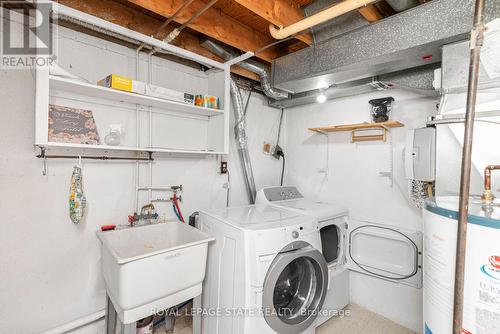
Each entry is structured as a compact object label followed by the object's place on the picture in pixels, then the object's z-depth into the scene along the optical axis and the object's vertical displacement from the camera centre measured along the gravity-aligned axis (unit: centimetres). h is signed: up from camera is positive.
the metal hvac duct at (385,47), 141 +83
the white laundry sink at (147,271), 136 -69
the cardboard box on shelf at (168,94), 175 +51
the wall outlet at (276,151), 312 +15
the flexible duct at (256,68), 214 +91
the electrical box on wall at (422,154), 155 +8
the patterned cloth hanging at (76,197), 161 -27
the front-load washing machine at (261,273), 157 -80
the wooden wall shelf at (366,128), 215 +36
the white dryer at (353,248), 212 -80
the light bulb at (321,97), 244 +68
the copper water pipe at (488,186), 112 -9
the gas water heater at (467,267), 95 -43
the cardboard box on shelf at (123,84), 158 +51
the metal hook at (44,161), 158 -3
